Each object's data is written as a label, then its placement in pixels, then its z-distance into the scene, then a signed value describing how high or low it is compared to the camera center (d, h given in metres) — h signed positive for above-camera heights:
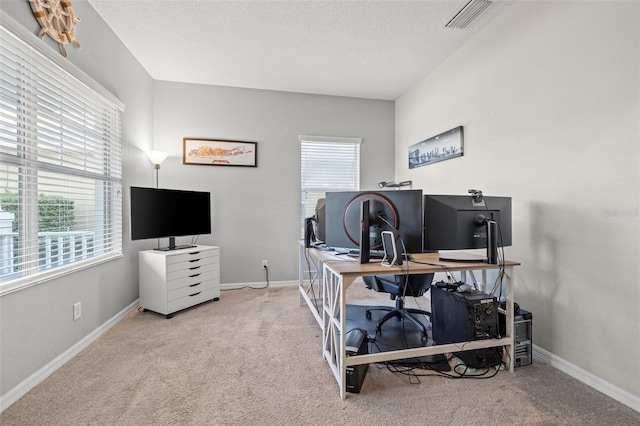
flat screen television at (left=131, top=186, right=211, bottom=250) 2.83 +0.00
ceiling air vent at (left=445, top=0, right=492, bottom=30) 2.27 +1.69
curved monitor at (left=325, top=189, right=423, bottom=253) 1.77 -0.03
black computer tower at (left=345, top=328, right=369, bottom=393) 1.67 -0.88
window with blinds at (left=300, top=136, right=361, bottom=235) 4.06 +0.68
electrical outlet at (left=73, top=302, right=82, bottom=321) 2.10 -0.74
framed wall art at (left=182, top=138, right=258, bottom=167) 3.70 +0.82
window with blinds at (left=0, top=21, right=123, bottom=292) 1.62 +0.33
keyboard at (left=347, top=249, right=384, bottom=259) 1.95 -0.30
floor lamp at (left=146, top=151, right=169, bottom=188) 3.27 +0.67
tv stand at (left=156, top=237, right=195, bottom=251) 3.10 -0.37
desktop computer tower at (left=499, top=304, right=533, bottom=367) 1.95 -0.87
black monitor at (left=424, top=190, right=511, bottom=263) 1.83 -0.08
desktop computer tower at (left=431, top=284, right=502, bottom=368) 1.88 -0.75
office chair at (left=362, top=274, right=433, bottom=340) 2.43 -0.68
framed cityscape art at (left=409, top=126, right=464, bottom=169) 2.94 +0.75
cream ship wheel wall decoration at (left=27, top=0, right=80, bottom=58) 1.75 +1.29
